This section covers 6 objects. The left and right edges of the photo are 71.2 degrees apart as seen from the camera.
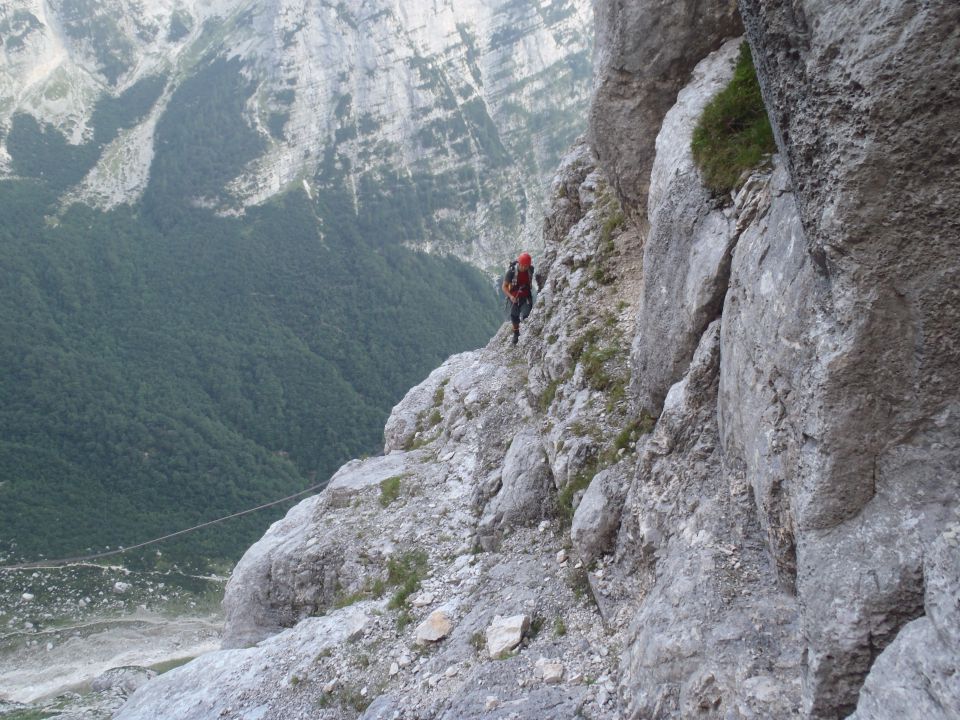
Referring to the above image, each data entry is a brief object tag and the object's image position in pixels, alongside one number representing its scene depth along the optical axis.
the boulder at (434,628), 13.82
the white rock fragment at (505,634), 11.98
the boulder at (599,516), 12.87
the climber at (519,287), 23.80
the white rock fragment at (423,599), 15.58
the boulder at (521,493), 16.20
